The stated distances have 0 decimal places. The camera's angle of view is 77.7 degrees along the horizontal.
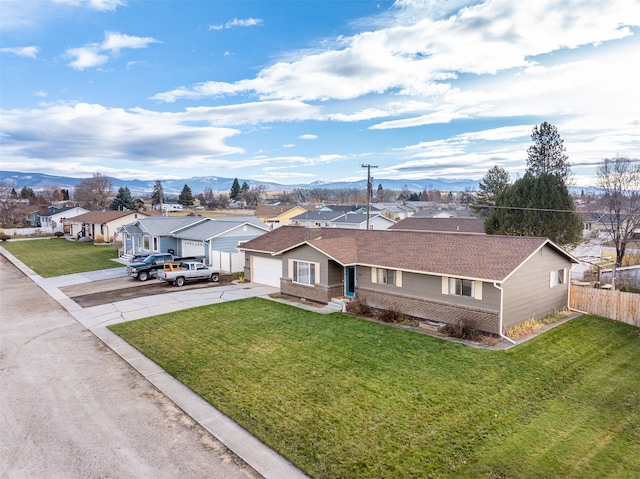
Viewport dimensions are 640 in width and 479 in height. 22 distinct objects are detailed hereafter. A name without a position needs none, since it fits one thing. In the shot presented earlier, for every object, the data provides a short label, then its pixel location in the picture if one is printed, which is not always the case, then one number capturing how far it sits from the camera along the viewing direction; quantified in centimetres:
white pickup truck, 2688
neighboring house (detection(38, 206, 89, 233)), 6925
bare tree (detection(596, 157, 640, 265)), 3331
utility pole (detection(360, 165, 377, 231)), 4553
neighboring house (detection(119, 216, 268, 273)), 3272
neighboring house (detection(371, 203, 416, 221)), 8362
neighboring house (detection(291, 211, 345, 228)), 6441
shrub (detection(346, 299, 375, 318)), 1956
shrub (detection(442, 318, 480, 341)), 1585
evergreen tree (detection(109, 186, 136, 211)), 8706
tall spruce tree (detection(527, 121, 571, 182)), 4441
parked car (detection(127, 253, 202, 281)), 2903
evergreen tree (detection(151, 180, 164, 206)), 11100
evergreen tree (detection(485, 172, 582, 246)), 3116
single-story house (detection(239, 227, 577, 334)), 1648
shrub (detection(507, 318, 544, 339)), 1623
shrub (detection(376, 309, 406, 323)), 1836
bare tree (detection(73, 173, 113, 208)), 9781
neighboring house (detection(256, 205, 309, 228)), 7262
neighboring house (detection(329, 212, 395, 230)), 6025
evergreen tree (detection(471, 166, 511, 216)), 6462
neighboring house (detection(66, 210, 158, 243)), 5331
